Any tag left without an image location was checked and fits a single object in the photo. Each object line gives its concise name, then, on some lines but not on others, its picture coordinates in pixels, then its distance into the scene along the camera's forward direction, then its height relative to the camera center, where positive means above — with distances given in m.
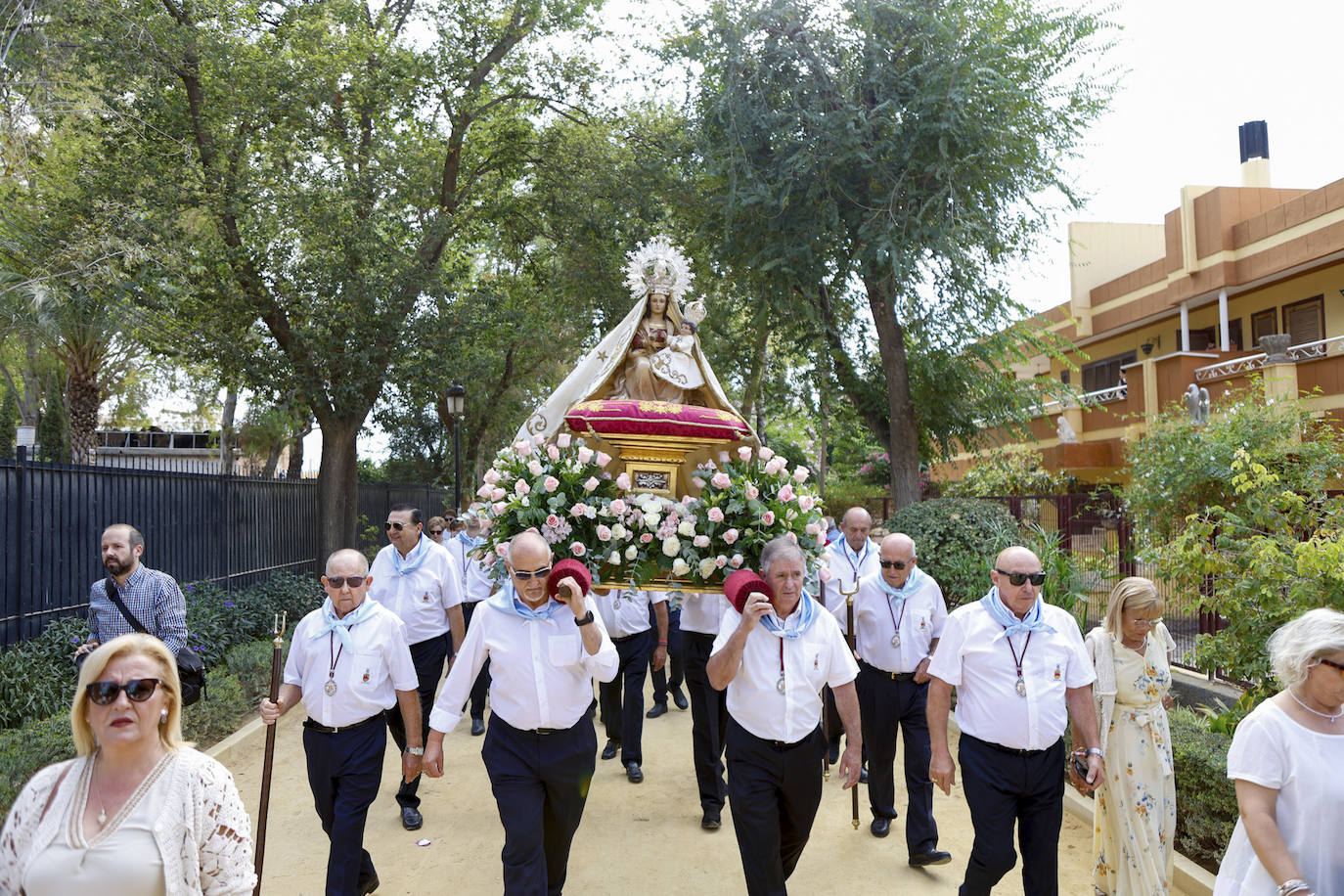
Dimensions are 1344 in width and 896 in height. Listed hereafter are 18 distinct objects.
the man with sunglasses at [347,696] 4.70 -1.14
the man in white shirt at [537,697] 4.44 -1.08
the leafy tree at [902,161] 12.76 +4.47
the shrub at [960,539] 9.90 -0.79
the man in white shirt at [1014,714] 4.36 -1.20
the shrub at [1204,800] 5.41 -2.03
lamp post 16.38 +1.44
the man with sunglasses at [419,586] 7.09 -0.82
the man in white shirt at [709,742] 6.47 -1.92
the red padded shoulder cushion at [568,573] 4.49 -0.48
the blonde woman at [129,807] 2.48 -0.90
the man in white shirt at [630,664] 7.59 -1.61
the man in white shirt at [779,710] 4.38 -1.16
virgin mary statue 7.21 +0.95
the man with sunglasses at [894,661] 6.14 -1.30
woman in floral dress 4.62 -1.46
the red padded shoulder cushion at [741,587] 4.43 -0.56
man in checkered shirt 5.11 -0.63
